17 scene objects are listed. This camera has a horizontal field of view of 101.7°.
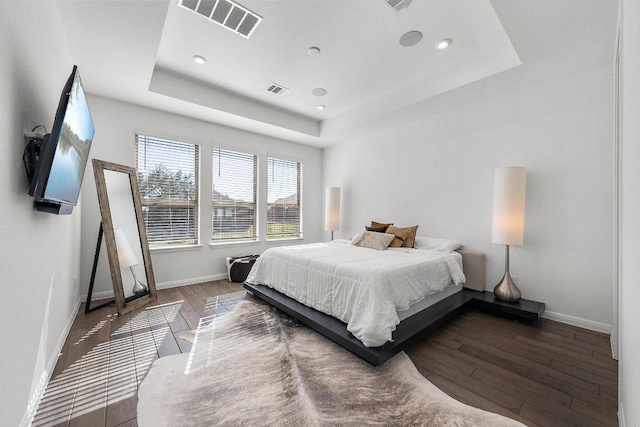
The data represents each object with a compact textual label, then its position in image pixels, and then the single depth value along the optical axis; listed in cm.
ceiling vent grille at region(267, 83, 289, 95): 367
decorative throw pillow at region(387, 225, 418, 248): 374
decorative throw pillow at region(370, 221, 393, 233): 419
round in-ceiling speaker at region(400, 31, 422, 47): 257
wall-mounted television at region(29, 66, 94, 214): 125
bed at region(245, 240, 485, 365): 210
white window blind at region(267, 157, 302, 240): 523
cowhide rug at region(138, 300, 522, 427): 150
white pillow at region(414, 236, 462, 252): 347
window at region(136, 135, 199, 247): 386
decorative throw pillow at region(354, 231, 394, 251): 363
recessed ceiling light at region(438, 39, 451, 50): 267
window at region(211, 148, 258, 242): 453
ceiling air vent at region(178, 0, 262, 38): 221
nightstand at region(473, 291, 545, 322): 275
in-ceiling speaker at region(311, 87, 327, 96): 376
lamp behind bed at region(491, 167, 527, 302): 294
